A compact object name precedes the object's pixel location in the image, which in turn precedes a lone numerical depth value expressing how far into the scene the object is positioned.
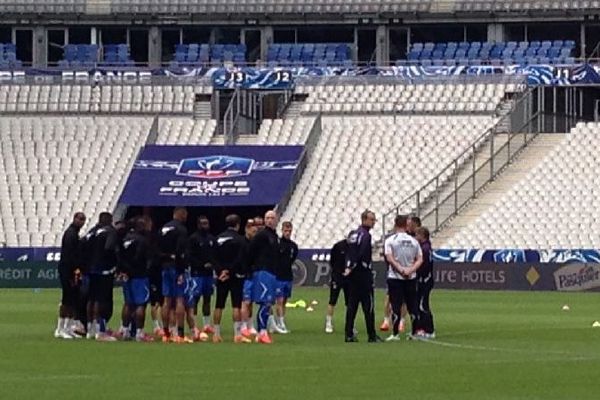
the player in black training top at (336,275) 34.44
